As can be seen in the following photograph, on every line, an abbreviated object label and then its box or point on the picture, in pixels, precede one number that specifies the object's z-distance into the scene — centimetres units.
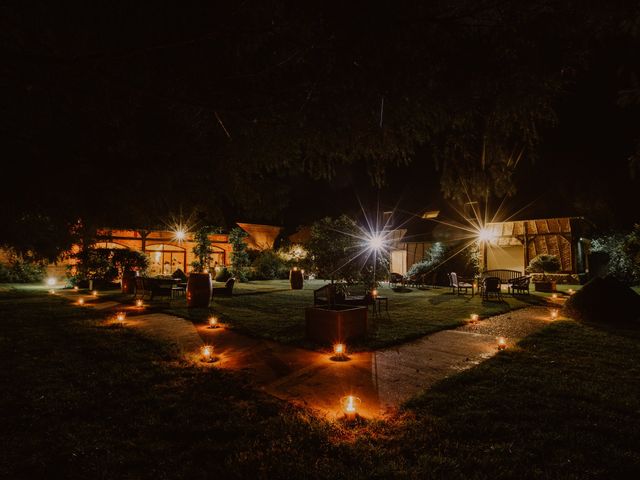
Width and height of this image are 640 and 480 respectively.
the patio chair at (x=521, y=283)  1423
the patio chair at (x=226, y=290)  1476
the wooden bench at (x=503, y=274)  2024
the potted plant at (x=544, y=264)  1866
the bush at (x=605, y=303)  858
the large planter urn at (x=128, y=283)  1507
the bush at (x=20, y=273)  2005
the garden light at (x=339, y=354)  555
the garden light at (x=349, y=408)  341
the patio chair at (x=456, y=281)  1545
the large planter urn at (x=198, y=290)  1131
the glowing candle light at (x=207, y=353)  545
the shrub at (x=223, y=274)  2453
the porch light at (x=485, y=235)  1957
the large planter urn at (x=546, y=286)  1592
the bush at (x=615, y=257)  1684
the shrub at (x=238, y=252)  2530
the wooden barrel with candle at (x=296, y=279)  1920
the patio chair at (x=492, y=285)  1291
